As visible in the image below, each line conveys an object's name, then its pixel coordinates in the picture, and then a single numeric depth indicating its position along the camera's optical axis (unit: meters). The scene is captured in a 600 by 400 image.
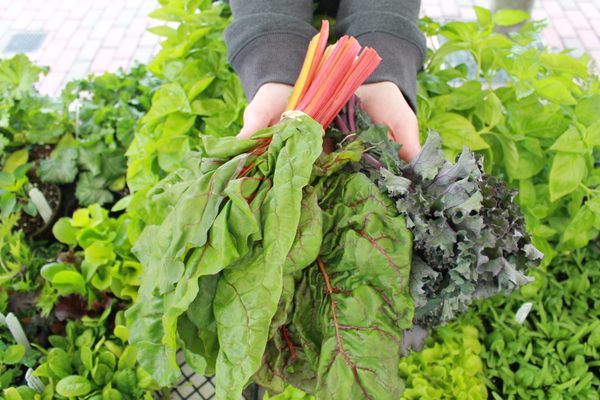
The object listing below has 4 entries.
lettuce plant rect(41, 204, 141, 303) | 1.24
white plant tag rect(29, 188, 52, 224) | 1.42
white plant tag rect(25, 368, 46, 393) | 1.08
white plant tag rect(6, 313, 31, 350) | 1.11
